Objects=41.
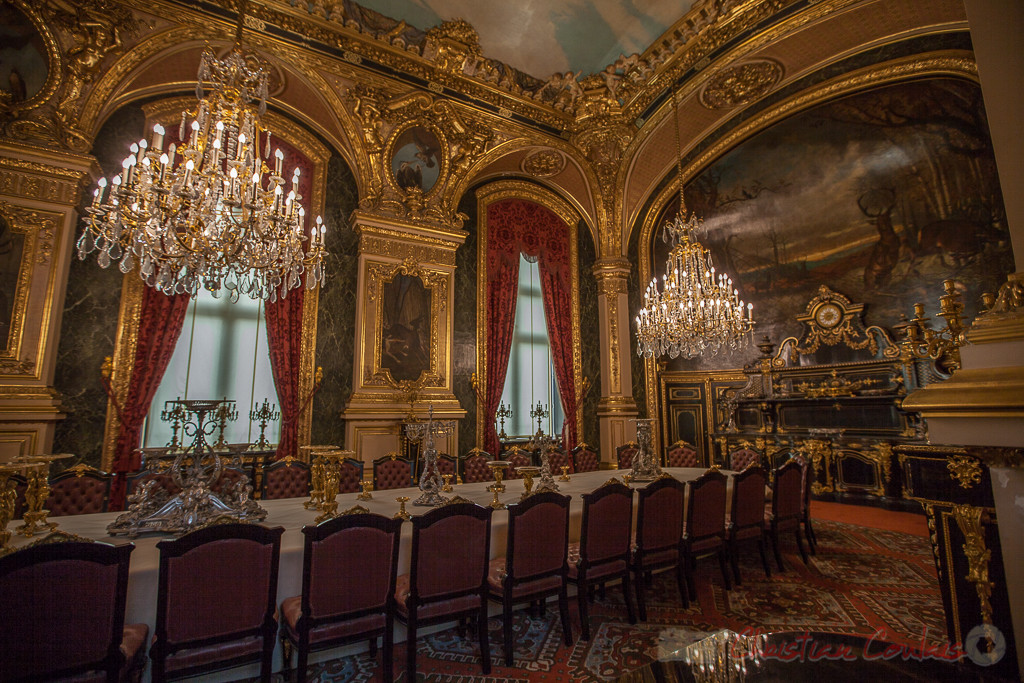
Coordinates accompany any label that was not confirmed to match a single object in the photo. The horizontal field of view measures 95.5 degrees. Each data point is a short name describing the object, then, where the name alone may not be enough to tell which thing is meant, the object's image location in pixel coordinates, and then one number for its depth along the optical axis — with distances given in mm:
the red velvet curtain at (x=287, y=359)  5945
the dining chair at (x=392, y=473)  4730
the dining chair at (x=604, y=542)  3016
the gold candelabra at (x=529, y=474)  3581
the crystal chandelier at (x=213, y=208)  3516
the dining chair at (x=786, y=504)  4250
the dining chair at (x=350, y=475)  4516
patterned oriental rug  2641
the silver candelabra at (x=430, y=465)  3656
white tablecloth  2174
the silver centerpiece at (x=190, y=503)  2701
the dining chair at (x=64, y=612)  1664
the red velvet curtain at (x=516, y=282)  7855
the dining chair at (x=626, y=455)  6297
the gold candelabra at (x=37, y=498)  2633
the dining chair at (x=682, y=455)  6656
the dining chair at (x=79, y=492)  3537
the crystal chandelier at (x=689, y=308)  5668
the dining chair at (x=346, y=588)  2199
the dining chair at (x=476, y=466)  5226
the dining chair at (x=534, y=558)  2725
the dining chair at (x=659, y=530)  3344
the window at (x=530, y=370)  8195
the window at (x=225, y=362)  5668
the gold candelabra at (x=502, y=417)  7632
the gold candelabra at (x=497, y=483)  3548
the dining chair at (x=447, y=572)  2447
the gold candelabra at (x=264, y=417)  5742
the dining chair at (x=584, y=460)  6020
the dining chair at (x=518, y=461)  5220
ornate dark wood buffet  6668
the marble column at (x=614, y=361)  8375
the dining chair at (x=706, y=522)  3609
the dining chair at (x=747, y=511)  3928
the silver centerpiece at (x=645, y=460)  4801
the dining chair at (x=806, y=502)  4629
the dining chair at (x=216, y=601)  1938
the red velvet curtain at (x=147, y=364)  5090
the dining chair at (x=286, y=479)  4258
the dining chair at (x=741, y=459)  5871
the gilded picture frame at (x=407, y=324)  6496
